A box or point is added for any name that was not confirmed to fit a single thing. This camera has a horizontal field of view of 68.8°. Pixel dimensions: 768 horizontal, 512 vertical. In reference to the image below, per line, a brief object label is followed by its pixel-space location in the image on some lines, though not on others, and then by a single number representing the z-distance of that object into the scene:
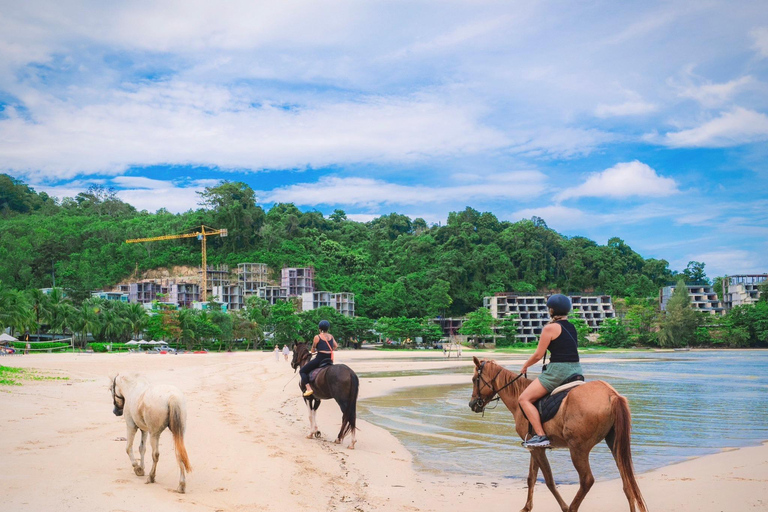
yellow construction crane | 114.81
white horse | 7.42
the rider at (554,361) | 7.24
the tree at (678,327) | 89.44
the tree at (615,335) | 93.38
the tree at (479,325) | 93.69
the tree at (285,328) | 77.75
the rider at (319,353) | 12.66
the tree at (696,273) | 132.77
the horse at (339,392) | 11.80
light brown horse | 6.63
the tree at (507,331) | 97.00
